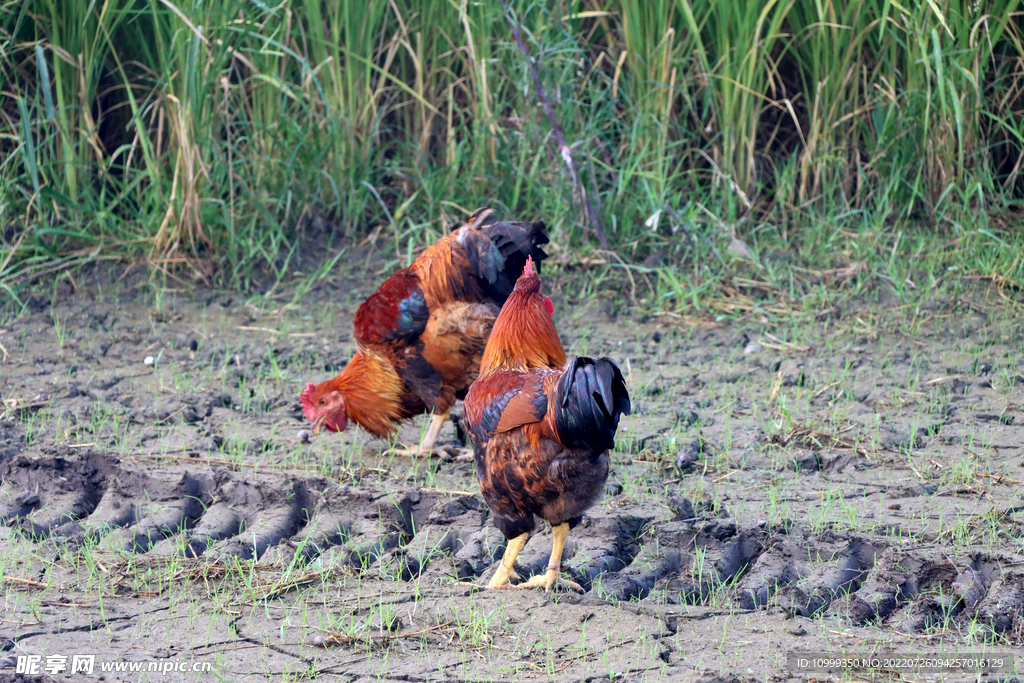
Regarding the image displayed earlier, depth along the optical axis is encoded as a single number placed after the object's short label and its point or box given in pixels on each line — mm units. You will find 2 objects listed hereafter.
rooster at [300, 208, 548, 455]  8328
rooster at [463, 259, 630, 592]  5508
